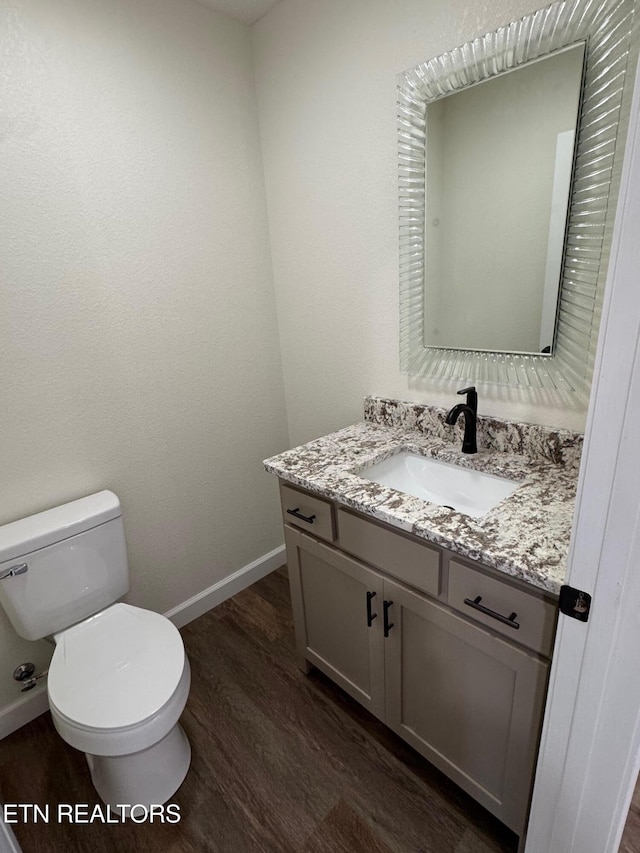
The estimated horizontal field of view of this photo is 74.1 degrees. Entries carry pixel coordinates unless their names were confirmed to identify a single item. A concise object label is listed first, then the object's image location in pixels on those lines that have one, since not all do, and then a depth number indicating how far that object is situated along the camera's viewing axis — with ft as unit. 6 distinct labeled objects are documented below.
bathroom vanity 3.01
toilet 3.69
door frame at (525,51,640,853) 1.79
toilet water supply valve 4.95
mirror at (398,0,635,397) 3.32
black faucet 4.31
